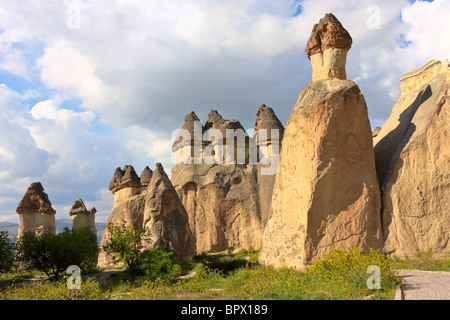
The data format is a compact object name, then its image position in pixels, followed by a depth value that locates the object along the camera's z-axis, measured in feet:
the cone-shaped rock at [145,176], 94.48
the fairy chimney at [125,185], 89.86
